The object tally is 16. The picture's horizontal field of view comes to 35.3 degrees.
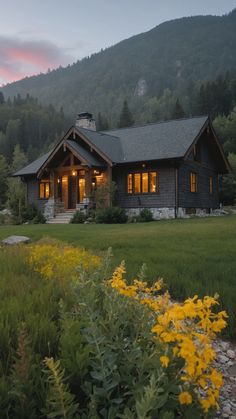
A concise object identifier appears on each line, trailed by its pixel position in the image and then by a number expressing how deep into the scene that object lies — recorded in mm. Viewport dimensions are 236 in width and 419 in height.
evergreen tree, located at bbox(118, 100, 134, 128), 75969
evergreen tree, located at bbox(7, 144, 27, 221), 26578
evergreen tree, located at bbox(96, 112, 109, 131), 87250
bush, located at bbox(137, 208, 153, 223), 23000
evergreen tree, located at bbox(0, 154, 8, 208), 61494
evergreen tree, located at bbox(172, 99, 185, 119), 67438
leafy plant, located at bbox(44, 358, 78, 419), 2264
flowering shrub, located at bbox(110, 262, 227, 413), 2193
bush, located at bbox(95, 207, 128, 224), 22516
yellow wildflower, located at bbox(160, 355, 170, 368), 2226
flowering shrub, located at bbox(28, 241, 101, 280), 6315
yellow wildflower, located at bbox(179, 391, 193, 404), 2293
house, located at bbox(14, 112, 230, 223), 24297
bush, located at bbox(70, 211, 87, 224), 23734
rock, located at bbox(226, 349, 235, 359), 4848
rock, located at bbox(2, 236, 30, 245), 12359
